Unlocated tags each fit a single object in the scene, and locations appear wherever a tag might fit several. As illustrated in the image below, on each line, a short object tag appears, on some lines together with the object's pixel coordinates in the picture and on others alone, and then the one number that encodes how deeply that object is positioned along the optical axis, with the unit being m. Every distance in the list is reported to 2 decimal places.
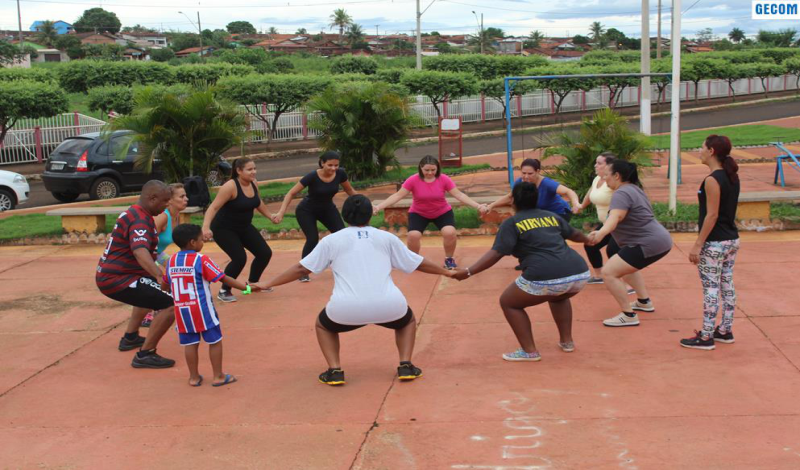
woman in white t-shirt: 5.64
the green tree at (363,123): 18.06
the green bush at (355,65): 50.34
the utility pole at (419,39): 40.61
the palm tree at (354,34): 130.88
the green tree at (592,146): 11.91
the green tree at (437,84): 34.84
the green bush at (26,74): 33.66
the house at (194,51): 108.65
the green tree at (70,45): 99.75
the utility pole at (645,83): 21.70
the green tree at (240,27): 153.38
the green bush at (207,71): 38.41
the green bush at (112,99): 29.95
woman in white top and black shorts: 7.64
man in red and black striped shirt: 6.50
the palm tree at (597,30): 139.25
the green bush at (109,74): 37.16
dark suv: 17.92
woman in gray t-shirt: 6.89
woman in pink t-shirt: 8.99
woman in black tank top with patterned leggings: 6.24
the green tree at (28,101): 25.08
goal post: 11.58
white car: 16.47
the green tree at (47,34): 118.50
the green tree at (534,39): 140.00
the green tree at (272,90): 30.56
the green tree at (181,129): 14.17
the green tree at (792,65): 50.94
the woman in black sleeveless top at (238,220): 8.44
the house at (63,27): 151.09
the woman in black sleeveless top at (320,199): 9.11
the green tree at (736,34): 129.00
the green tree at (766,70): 48.42
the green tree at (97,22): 147.41
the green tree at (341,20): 128.88
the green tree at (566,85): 33.90
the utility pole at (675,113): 11.52
